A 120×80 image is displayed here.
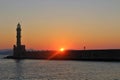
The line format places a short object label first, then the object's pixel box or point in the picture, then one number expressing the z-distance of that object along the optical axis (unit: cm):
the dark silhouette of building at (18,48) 14075
